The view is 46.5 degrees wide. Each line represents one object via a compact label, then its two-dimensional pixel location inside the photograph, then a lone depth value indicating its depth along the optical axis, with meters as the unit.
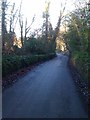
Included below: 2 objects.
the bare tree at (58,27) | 24.30
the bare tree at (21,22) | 16.55
